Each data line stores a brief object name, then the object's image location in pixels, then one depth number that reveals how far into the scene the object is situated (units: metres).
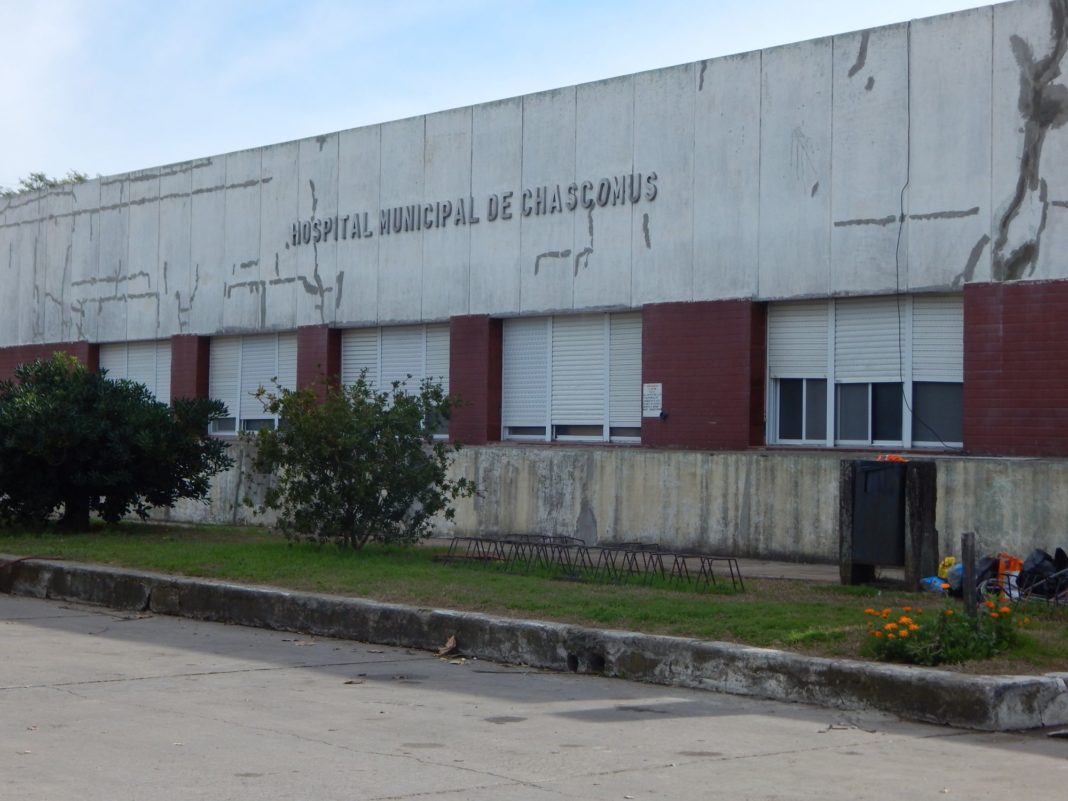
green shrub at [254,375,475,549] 15.90
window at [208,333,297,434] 25.58
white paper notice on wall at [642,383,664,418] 19.45
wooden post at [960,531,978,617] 9.74
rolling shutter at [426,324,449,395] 22.77
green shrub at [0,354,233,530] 18.72
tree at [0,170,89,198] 59.72
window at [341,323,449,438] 22.89
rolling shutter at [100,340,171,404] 28.30
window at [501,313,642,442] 20.23
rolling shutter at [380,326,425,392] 23.20
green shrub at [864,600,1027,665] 9.37
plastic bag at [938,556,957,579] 13.99
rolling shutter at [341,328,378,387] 23.95
